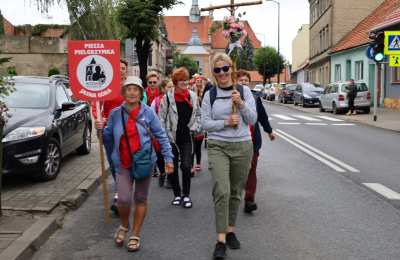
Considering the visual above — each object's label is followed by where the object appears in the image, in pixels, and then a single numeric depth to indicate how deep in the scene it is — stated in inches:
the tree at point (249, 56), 4368.1
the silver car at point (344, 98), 1072.2
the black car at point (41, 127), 303.7
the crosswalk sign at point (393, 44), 755.4
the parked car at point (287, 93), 1739.7
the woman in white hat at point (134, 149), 205.9
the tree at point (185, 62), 3713.1
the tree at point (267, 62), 3452.3
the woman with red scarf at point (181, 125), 279.3
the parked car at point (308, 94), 1461.6
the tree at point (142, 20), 875.0
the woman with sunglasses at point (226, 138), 197.9
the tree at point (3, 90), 225.1
